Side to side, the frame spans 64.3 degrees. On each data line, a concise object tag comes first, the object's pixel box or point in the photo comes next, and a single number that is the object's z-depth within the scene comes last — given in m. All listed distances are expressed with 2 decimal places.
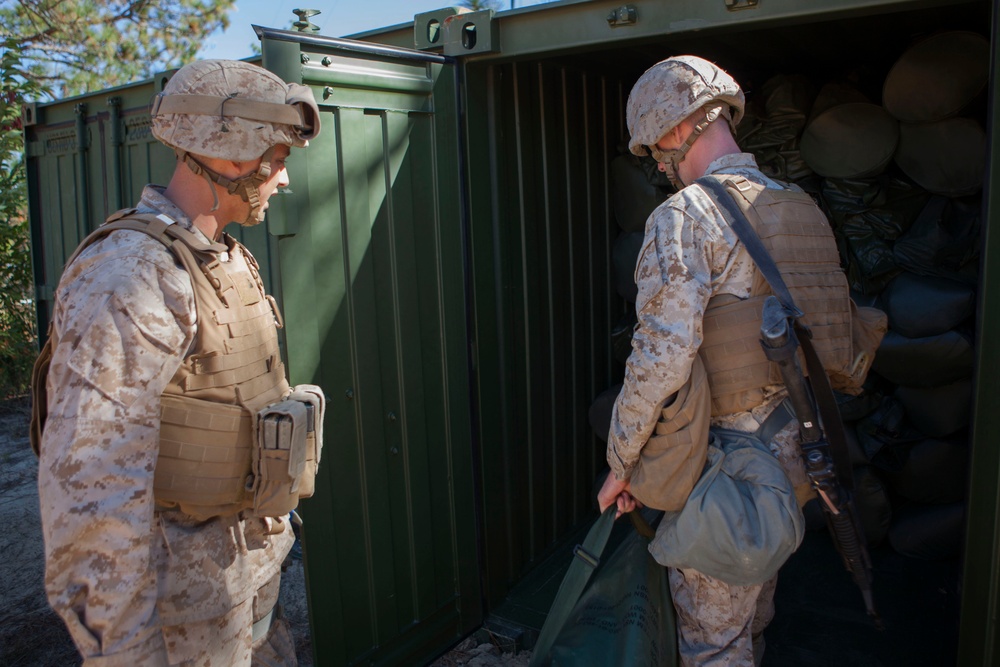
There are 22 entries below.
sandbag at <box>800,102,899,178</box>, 3.66
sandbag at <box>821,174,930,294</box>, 3.67
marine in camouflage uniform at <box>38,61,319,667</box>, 1.45
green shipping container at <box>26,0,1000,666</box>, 2.48
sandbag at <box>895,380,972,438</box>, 3.46
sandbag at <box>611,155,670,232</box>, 3.97
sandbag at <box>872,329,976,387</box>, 3.32
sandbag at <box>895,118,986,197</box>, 3.41
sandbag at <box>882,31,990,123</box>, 3.32
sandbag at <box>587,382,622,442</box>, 3.90
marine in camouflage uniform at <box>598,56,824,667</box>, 2.08
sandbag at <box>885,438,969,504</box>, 3.50
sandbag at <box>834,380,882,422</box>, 3.68
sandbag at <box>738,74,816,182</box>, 3.91
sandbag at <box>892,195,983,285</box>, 3.48
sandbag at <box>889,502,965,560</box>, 3.47
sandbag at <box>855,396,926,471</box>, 3.63
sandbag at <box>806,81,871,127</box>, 3.82
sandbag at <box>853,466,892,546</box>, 3.64
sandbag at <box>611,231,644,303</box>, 4.01
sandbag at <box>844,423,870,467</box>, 3.62
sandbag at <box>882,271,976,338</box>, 3.33
